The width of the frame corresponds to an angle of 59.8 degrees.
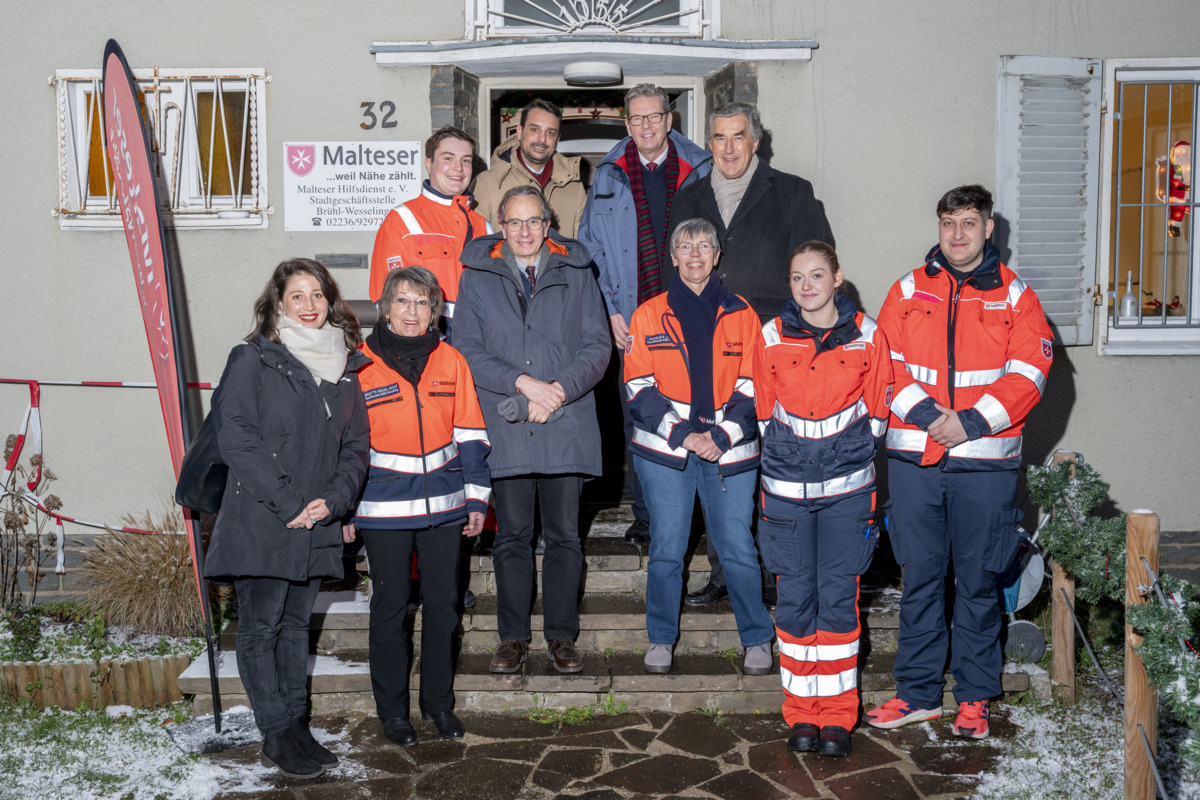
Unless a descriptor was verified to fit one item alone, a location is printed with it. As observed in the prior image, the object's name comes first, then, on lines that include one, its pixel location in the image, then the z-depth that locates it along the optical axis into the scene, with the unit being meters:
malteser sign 6.16
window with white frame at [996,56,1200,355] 6.23
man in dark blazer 4.71
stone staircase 4.57
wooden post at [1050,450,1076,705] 4.79
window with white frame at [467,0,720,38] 6.20
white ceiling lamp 6.18
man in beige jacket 5.02
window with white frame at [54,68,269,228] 6.15
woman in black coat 3.80
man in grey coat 4.33
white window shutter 6.21
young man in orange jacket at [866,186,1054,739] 4.15
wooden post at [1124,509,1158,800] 3.56
